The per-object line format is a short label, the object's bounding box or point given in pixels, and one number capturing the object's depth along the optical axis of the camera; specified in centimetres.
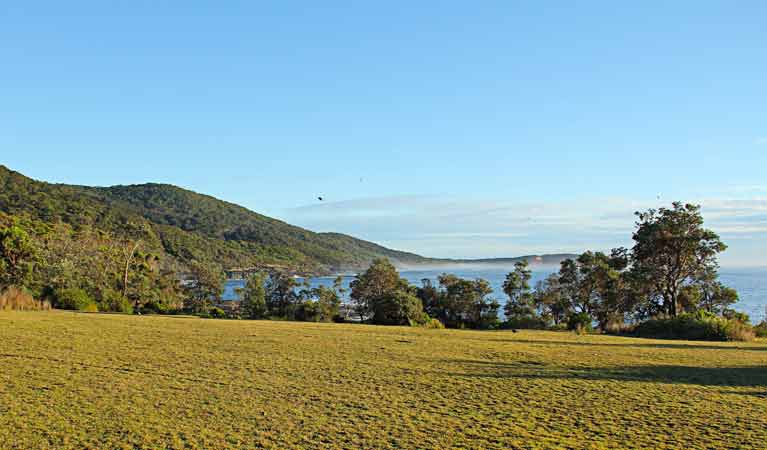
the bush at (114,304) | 2418
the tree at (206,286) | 4927
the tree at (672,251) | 2508
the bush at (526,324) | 2449
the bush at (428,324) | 2350
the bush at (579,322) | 2091
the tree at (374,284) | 3697
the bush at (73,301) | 2219
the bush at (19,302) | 1789
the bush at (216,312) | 3215
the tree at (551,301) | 3509
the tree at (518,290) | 3751
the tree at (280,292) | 3668
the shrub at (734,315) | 2295
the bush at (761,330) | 1728
